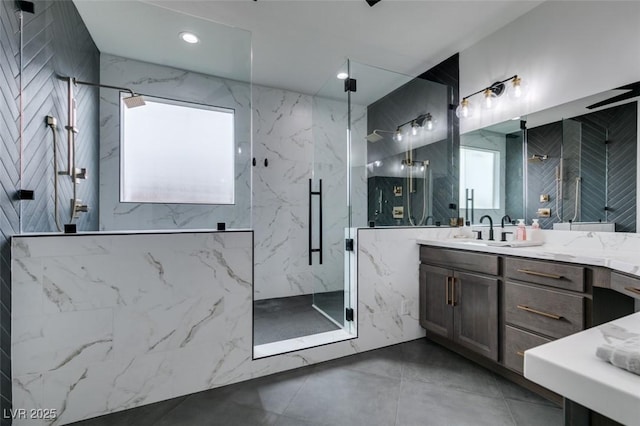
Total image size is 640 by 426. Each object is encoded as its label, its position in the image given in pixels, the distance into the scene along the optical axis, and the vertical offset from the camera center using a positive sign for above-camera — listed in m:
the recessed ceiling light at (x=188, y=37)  2.42 +1.46
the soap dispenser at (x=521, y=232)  2.38 -0.15
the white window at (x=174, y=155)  2.47 +0.50
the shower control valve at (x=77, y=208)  2.00 +0.04
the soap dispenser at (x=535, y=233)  2.34 -0.15
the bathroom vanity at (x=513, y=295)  1.57 -0.52
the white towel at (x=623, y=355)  0.46 -0.23
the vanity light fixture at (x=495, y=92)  2.49 +1.09
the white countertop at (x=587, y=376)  0.41 -0.25
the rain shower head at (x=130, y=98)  2.34 +0.92
